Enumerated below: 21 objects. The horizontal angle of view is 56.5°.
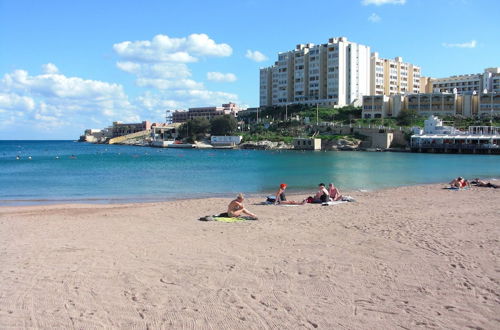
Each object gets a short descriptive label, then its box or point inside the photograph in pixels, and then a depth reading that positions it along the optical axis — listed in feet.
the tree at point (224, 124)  409.08
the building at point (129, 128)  594.24
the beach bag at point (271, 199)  63.05
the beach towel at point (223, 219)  47.51
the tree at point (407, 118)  336.84
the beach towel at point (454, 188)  80.99
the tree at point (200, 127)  429.79
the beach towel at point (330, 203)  60.13
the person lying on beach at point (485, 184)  83.85
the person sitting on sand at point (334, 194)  63.76
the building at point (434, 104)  345.31
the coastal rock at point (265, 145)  351.91
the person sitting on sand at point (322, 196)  61.52
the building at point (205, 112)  564.71
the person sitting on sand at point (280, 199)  61.46
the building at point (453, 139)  279.08
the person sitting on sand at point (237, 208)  48.99
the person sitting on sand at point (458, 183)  82.43
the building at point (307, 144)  334.65
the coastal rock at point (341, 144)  324.89
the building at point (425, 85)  450.71
